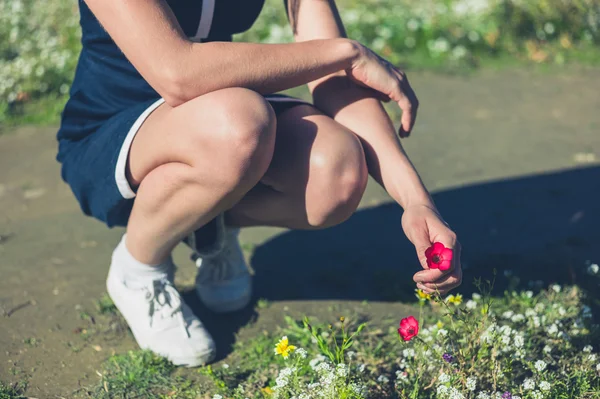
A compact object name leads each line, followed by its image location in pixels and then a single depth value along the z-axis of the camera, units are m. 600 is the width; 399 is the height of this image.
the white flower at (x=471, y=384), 4.11
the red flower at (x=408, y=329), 3.89
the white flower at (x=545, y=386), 4.13
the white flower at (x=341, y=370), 4.07
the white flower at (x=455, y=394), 4.00
